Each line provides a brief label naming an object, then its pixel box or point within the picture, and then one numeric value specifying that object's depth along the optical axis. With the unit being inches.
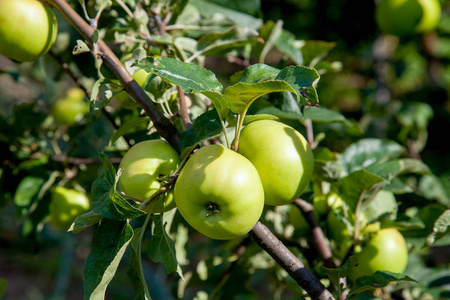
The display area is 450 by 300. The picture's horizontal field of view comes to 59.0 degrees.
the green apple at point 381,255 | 24.9
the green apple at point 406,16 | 55.5
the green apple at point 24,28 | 22.5
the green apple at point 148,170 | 19.5
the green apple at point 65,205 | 32.6
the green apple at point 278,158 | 18.5
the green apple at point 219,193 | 16.9
